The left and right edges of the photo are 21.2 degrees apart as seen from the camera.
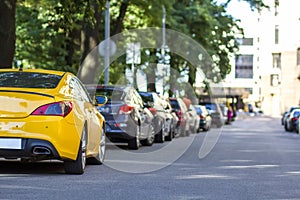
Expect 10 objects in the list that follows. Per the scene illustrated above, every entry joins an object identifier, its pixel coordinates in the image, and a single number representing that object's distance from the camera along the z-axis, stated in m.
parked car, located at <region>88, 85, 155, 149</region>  18.59
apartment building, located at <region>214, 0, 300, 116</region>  111.12
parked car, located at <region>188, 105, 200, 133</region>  33.96
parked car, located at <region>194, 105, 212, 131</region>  40.19
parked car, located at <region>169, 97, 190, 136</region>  30.13
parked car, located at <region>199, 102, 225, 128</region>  50.12
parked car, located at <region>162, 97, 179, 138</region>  26.70
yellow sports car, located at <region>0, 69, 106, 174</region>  10.98
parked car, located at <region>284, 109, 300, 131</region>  43.31
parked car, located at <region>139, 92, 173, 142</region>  23.55
